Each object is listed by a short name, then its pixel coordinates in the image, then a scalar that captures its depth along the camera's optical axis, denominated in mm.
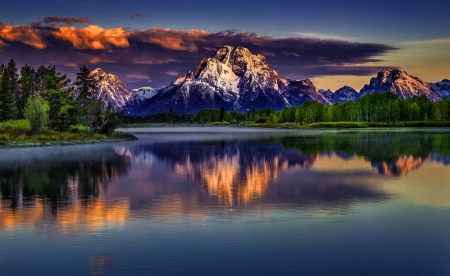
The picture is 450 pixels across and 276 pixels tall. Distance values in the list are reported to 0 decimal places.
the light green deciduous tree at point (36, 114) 76562
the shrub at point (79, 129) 92862
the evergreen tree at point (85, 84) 125844
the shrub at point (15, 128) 79562
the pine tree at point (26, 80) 128875
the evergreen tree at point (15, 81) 138750
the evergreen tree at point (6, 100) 112750
